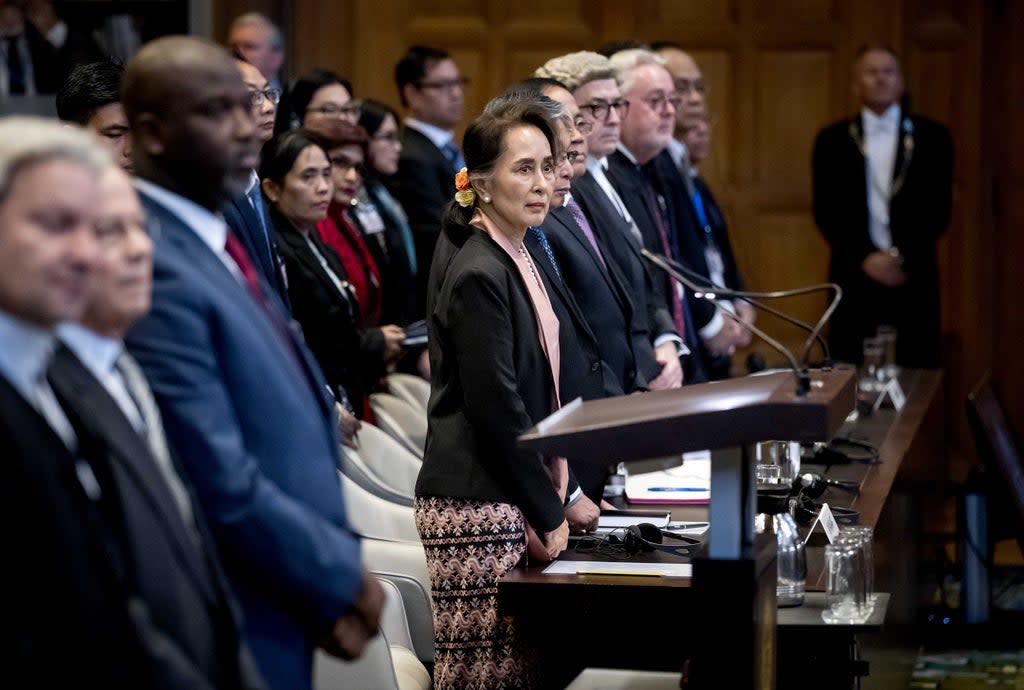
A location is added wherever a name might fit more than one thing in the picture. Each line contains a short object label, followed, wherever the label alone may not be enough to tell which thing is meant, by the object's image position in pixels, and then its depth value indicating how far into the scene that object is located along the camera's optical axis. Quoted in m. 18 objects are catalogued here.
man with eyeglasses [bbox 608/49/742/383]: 10.00
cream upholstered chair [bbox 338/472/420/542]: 8.05
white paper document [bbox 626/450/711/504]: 7.89
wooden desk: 6.01
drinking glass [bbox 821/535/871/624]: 5.69
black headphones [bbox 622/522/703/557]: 6.59
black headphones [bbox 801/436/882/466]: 8.87
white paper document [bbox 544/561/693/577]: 6.17
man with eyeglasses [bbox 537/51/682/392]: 8.73
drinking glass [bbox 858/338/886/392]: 11.91
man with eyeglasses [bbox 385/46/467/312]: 11.98
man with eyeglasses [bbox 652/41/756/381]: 11.43
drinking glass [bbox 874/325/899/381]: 12.24
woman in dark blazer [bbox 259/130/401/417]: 9.17
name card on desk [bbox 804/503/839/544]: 6.28
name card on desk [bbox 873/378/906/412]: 11.12
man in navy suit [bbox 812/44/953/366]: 14.80
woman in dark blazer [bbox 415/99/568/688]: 6.26
